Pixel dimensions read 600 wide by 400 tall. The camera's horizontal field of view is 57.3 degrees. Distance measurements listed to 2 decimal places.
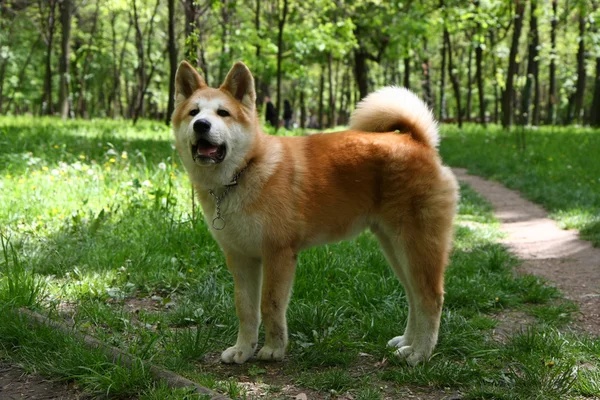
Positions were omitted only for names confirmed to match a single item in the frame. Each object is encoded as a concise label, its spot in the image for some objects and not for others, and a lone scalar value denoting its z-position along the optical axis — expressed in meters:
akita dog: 3.37
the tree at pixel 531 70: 13.98
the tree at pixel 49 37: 21.05
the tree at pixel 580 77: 22.94
